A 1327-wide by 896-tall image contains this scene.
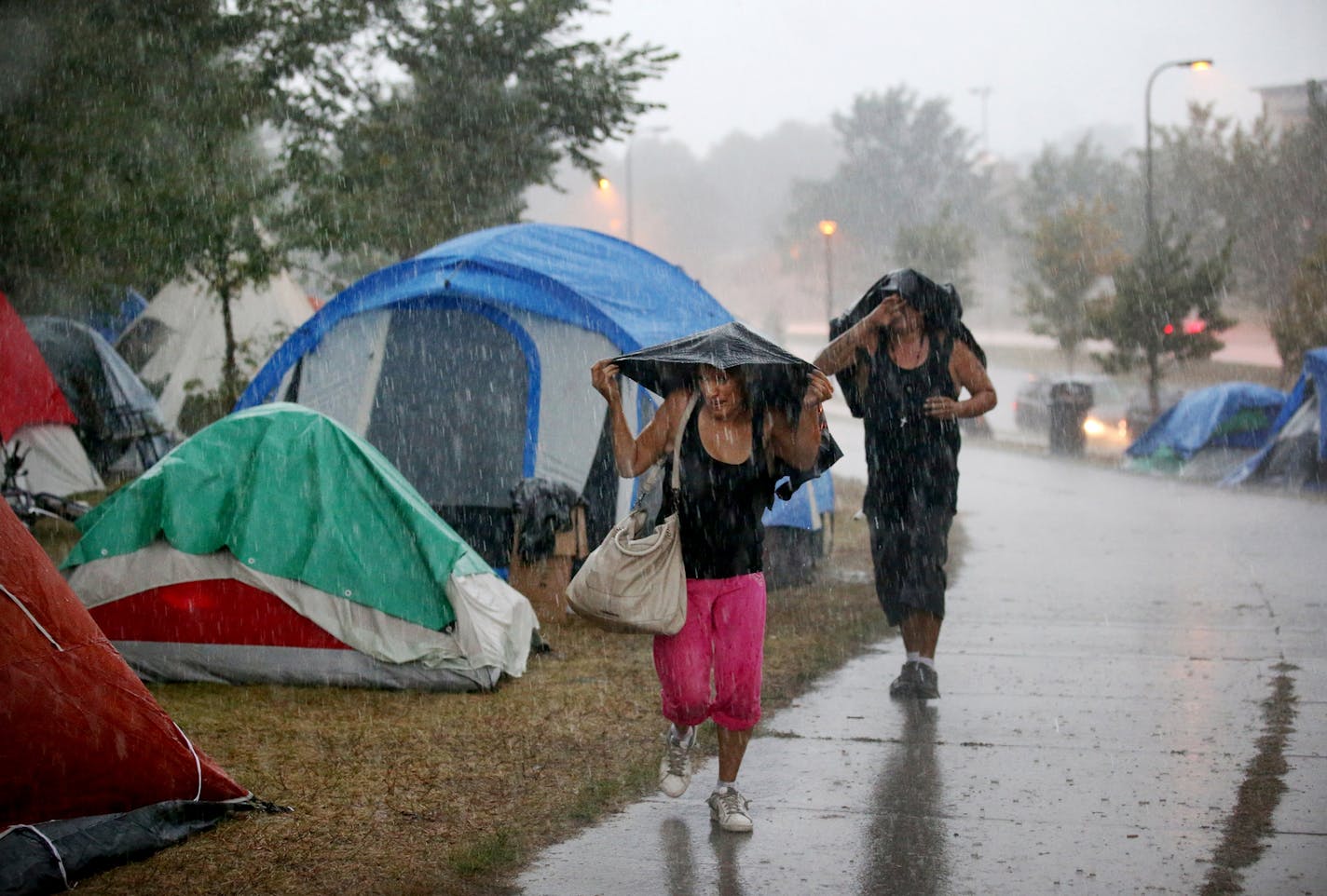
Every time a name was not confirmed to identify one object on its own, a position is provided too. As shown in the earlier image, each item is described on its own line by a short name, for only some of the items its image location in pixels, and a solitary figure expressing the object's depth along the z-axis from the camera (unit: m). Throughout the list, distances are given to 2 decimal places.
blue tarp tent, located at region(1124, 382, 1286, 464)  18.78
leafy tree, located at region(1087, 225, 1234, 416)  24.69
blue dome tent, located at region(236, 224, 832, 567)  9.62
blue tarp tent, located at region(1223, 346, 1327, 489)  16.31
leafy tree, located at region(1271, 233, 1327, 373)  24.61
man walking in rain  6.55
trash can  24.62
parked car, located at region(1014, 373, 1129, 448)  29.80
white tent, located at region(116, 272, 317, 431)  19.08
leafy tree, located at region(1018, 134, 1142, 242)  56.12
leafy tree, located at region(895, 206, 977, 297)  45.09
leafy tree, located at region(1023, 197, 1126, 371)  37.88
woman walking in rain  4.91
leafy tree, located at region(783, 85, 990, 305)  73.38
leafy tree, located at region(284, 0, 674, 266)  18.84
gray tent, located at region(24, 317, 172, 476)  16.45
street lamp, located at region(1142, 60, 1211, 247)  25.00
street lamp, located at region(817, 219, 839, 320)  37.50
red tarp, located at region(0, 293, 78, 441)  14.10
